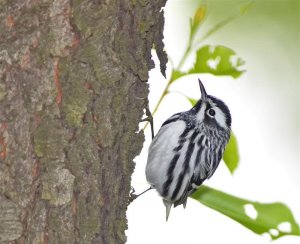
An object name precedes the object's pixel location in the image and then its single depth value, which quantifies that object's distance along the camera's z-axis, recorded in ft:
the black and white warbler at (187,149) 27.89
